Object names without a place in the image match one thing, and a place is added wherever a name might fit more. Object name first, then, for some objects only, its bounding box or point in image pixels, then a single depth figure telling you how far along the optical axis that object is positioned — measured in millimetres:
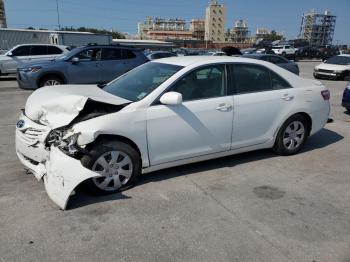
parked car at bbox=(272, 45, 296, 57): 43662
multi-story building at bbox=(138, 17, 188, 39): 149800
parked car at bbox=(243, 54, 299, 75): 14307
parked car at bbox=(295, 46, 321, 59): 44856
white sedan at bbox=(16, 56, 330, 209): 3666
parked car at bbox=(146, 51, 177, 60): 17169
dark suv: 10656
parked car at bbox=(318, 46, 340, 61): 47356
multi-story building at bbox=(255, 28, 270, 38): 173000
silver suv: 14805
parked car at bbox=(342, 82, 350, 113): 8164
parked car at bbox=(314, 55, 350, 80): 16875
